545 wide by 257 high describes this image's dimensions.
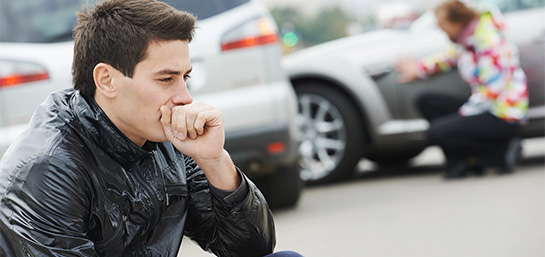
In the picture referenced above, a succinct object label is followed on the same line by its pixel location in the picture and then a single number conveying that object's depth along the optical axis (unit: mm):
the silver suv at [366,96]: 7508
